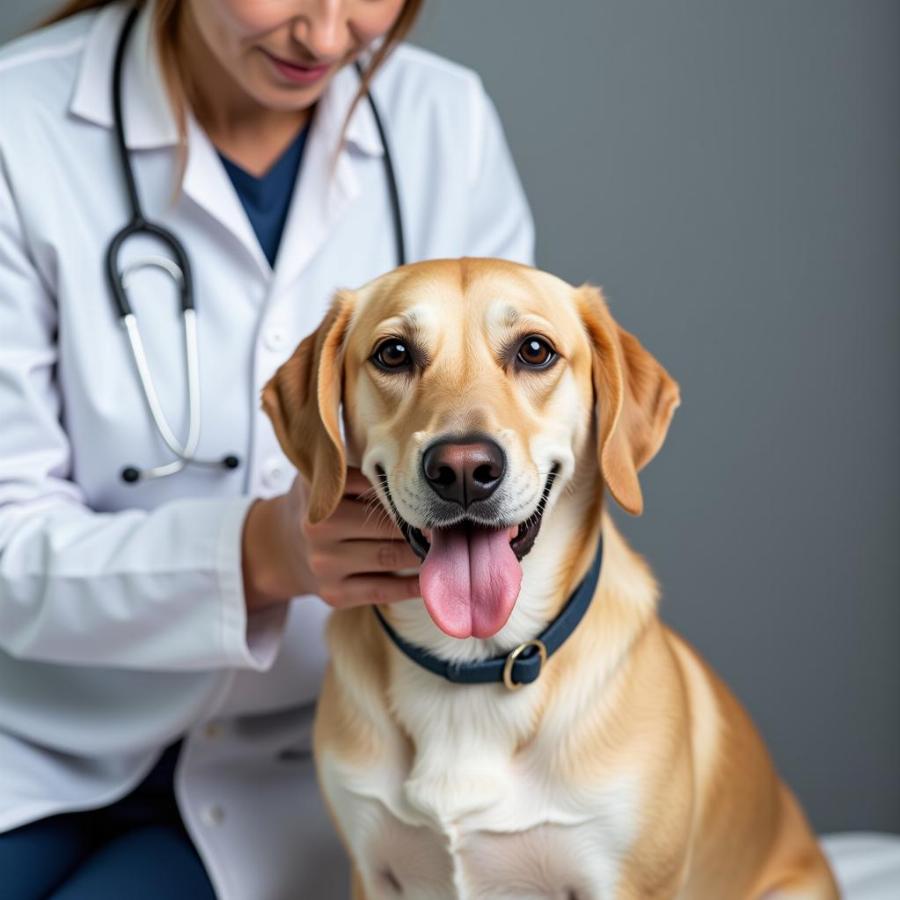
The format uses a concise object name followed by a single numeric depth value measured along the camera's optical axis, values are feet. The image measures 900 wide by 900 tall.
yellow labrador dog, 4.86
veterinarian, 5.67
